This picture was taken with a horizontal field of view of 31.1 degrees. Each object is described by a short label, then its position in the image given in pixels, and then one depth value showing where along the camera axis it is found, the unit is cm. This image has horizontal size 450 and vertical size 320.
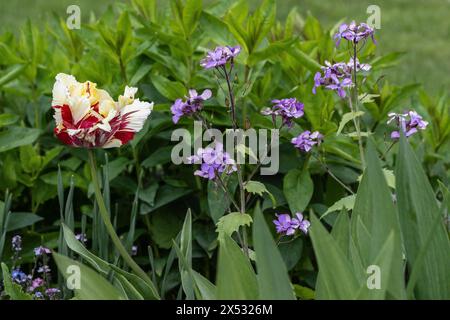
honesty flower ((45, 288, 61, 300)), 244
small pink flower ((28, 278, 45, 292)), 261
